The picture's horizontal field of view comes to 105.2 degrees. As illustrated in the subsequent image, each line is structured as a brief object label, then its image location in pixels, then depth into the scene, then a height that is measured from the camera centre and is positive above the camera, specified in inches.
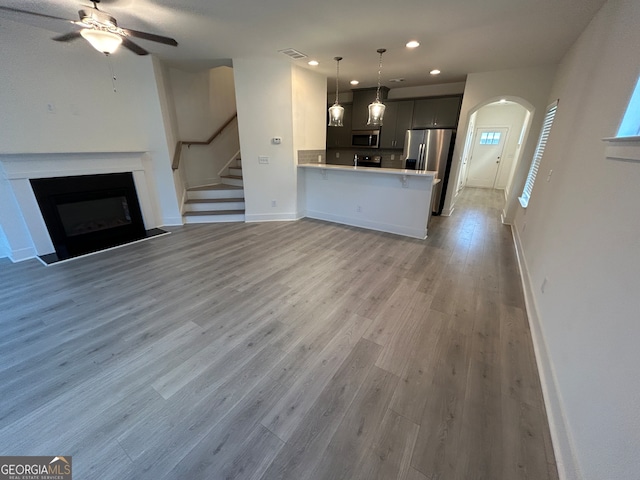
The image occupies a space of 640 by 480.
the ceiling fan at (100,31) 79.7 +36.8
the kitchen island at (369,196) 154.5 -30.5
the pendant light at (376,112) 129.5 +19.7
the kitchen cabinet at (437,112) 203.8 +32.9
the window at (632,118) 56.0 +8.4
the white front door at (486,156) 321.4 -3.6
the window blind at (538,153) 136.9 +0.8
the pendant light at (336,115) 142.6 +19.7
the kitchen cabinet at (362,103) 234.2 +44.3
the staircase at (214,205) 190.7 -42.7
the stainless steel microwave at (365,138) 244.8 +12.3
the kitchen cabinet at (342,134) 255.1 +16.8
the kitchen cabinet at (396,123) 225.0 +25.5
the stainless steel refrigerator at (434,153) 198.8 -0.6
